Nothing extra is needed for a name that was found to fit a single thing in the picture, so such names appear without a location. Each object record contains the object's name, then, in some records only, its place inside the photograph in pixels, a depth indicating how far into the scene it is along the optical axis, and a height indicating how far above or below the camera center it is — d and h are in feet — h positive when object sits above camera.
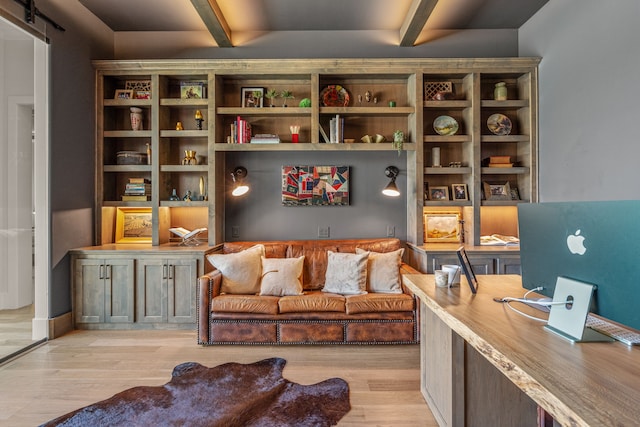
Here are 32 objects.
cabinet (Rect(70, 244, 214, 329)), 11.80 -2.57
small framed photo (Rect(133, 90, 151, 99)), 13.25 +4.56
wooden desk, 2.90 -1.54
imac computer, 3.55 -0.44
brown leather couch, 10.52 -3.27
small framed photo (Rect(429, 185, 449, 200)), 13.46 +0.80
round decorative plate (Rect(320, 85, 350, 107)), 13.30 +4.48
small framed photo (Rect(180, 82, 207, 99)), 13.26 +4.67
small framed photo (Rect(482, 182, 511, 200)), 13.05 +0.84
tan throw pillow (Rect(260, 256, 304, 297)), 11.21 -2.09
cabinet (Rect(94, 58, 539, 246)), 12.63 +3.38
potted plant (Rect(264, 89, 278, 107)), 13.12 +4.53
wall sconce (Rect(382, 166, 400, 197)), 12.60 +1.09
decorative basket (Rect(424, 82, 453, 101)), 13.29 +4.81
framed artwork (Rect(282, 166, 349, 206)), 13.75 +1.07
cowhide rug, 6.87 -4.08
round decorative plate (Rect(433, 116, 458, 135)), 13.20 +3.32
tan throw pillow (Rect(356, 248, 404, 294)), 11.37 -2.00
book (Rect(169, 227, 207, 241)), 12.88 -0.72
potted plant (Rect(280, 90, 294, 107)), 13.05 +4.48
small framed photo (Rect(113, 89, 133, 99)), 13.29 +4.58
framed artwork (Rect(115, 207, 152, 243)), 13.88 -0.42
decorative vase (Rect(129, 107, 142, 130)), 13.21 +3.64
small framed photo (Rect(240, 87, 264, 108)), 13.38 +4.51
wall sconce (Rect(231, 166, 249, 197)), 13.04 +1.31
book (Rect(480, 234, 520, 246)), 12.56 -1.03
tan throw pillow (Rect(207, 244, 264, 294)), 11.25 -1.91
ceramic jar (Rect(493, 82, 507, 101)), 12.98 +4.54
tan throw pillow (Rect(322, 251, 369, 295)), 11.44 -2.07
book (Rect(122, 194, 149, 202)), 13.10 +0.59
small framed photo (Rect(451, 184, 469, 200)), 13.21 +0.78
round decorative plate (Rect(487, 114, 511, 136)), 13.12 +3.34
